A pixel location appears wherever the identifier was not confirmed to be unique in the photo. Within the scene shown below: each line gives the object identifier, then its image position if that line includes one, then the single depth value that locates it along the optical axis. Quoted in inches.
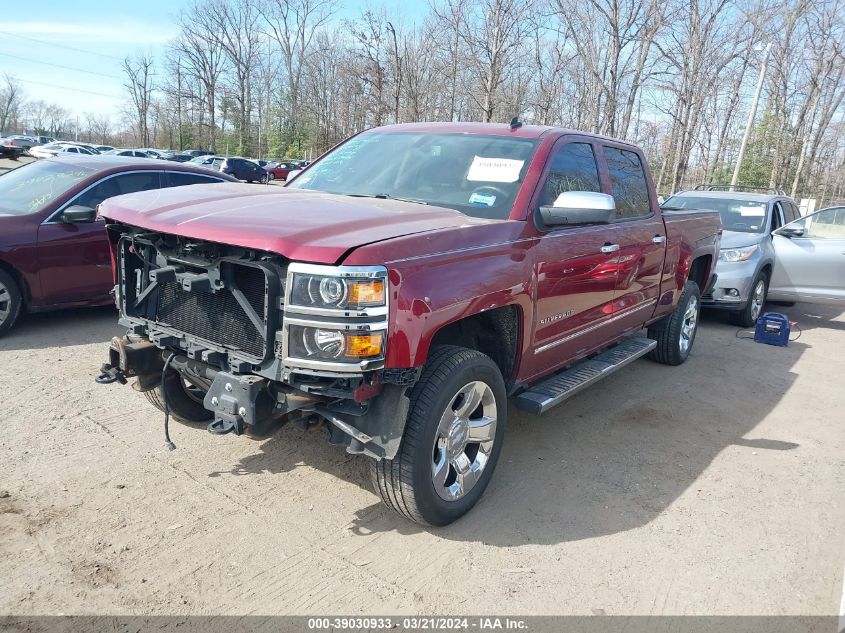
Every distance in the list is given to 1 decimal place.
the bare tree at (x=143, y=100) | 2593.5
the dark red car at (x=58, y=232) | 225.3
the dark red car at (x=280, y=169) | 1415.6
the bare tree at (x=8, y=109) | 3474.4
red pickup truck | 105.1
